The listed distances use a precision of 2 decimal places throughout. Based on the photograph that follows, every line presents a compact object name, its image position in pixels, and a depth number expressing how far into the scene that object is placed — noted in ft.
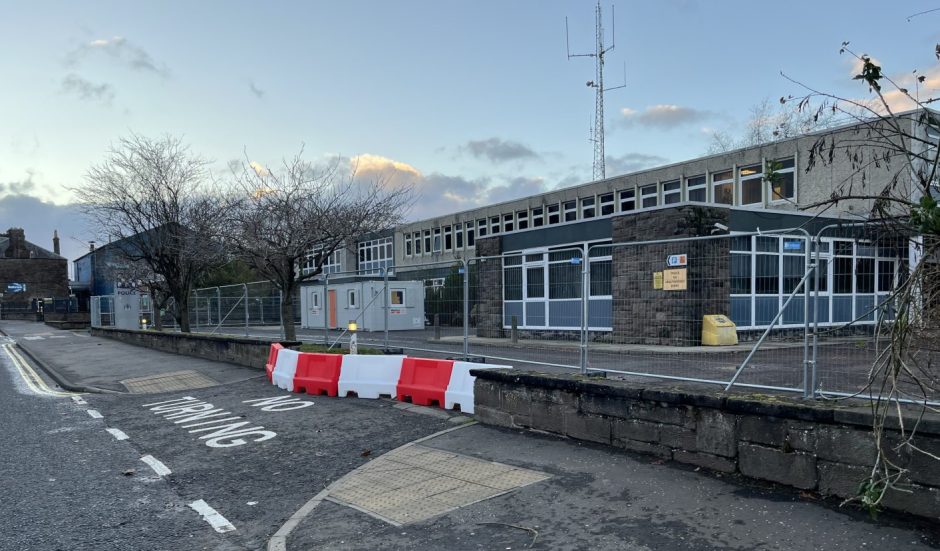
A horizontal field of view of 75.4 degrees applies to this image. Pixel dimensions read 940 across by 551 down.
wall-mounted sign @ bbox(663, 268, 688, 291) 22.35
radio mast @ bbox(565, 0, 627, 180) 137.28
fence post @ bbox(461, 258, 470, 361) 29.35
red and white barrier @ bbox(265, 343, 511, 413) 26.94
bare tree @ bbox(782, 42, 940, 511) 11.14
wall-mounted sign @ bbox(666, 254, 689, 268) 23.86
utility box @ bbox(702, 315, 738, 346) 24.09
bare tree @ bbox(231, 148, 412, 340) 43.01
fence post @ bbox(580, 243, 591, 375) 23.57
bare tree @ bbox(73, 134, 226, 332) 68.69
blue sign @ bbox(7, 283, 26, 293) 260.83
